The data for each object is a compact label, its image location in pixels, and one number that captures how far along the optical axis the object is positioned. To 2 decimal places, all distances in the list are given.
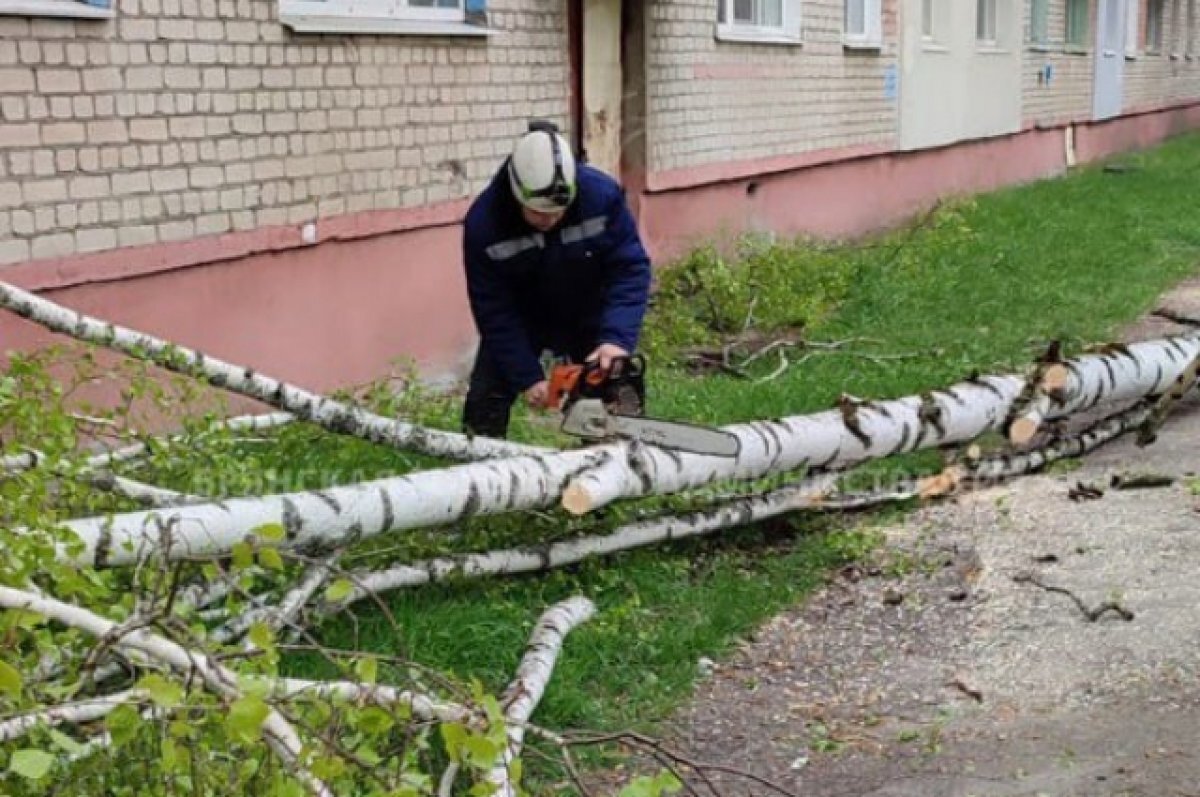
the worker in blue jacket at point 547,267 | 5.52
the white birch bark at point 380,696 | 2.57
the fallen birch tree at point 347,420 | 5.39
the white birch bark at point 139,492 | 4.35
